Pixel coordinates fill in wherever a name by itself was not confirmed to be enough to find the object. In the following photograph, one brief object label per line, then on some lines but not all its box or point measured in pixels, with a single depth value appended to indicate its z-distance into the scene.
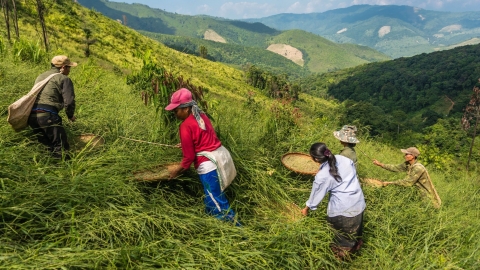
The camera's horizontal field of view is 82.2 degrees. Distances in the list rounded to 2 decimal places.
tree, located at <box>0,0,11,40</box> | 7.92
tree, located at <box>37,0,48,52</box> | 7.68
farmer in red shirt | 2.58
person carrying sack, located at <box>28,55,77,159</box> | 2.97
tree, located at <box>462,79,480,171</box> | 13.62
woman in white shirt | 2.62
